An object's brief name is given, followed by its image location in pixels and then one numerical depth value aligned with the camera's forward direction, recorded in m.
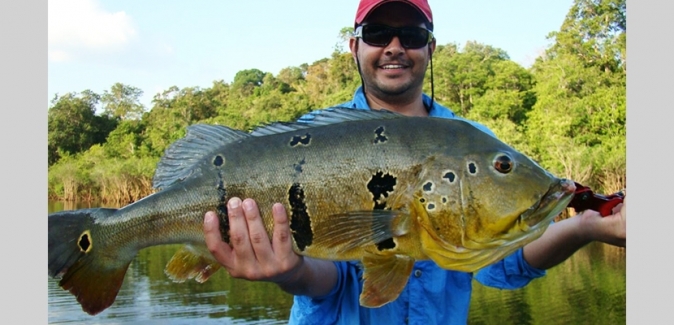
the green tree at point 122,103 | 69.38
